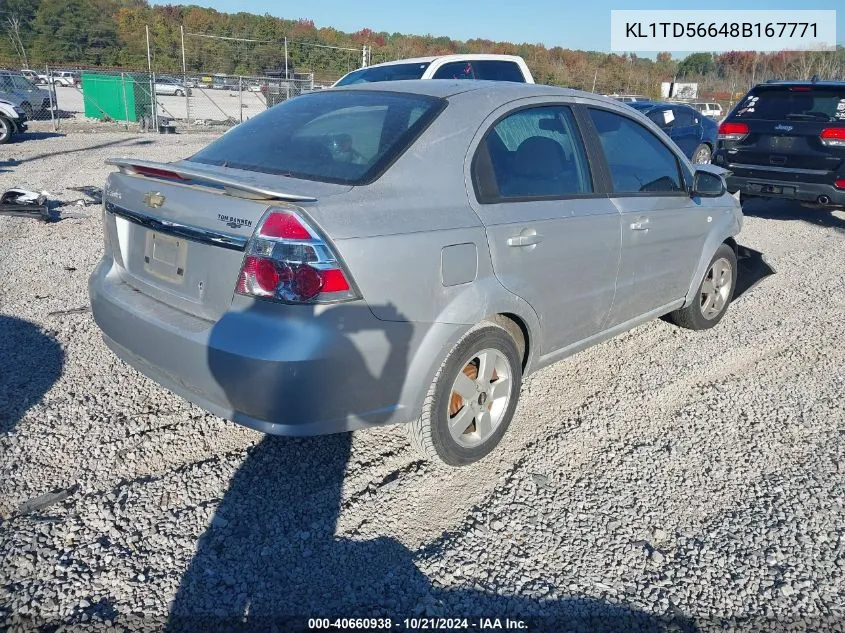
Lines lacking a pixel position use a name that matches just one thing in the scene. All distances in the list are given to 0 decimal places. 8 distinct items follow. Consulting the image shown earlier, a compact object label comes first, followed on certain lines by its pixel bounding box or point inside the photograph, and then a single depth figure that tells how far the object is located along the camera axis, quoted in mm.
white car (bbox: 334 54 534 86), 8820
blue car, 12422
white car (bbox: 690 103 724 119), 30062
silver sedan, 2443
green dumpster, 22609
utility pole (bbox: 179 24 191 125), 23812
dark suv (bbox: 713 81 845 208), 8297
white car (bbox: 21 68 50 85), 21872
